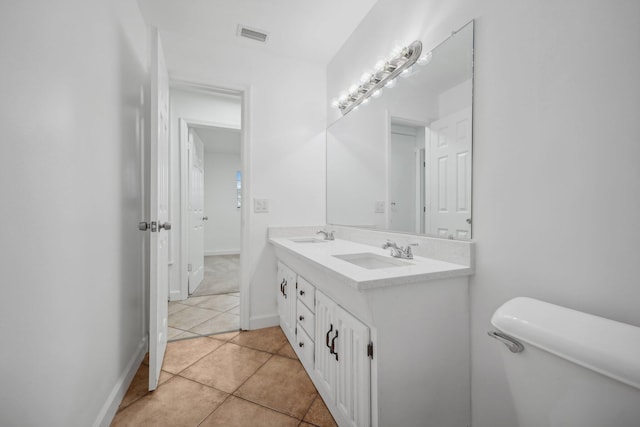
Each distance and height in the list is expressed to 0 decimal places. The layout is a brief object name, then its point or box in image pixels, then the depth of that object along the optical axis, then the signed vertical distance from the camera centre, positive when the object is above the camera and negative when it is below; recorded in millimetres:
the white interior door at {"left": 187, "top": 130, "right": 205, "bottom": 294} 3021 -70
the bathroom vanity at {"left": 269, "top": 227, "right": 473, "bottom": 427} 929 -499
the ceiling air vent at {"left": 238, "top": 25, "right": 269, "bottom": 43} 1951 +1360
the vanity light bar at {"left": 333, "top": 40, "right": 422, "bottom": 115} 1399 +851
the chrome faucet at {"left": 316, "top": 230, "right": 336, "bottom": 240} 2160 -196
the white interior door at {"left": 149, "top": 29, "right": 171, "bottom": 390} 1395 -41
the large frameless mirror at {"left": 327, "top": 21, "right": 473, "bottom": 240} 1158 +344
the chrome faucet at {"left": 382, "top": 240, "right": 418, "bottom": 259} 1292 -204
